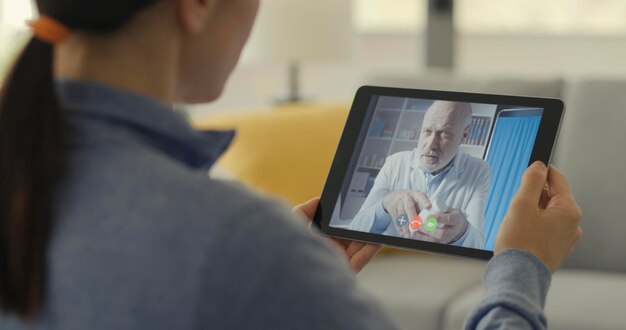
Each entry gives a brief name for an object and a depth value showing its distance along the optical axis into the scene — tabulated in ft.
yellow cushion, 9.12
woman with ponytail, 2.23
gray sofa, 8.00
